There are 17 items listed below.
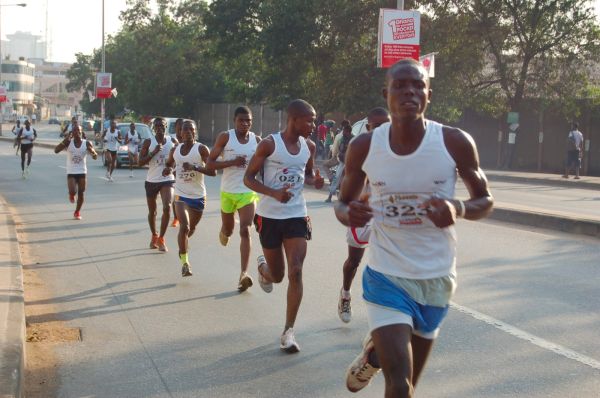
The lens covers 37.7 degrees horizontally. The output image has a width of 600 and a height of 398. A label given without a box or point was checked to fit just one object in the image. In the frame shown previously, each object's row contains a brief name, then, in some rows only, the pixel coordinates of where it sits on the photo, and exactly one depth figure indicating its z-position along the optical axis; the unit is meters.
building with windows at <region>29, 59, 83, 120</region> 182.34
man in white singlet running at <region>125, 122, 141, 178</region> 28.92
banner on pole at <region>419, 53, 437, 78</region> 19.42
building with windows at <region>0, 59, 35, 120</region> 162.00
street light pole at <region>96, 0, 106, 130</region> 47.35
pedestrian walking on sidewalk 28.27
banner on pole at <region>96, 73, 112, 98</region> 47.66
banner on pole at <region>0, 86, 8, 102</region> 64.62
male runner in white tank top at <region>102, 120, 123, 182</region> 25.27
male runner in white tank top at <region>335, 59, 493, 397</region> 4.06
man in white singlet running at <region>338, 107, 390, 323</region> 7.45
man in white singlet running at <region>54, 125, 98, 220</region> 15.55
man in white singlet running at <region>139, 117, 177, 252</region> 11.90
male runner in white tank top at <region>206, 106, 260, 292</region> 9.22
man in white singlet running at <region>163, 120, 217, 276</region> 9.92
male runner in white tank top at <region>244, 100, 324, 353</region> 7.02
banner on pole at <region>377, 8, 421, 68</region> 20.17
